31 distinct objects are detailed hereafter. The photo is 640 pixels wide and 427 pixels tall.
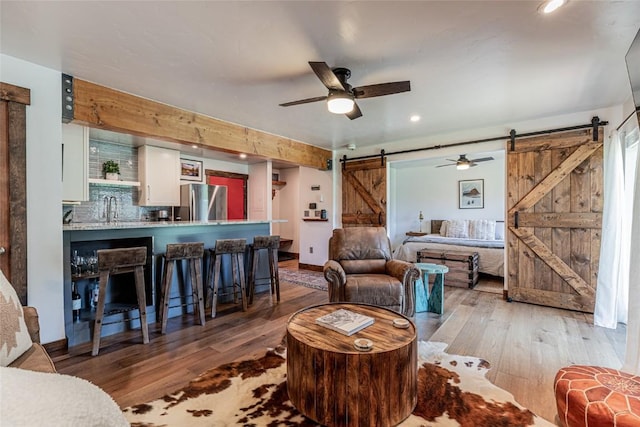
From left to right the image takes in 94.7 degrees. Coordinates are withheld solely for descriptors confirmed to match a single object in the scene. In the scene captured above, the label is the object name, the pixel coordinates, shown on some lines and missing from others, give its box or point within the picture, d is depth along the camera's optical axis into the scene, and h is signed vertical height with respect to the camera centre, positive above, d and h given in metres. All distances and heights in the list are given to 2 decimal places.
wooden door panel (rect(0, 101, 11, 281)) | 2.30 +0.18
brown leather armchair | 3.04 -0.69
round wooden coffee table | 1.53 -0.90
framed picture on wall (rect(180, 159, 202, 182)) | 5.66 +0.81
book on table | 1.86 -0.74
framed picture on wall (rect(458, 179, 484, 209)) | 6.83 +0.41
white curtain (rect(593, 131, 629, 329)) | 3.12 -0.43
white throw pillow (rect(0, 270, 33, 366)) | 1.20 -0.51
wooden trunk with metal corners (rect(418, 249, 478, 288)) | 4.73 -0.89
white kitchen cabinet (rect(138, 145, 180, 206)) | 4.97 +0.62
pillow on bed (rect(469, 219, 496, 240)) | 5.95 -0.37
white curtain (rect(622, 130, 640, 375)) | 1.96 -0.57
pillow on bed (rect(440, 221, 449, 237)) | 6.63 -0.38
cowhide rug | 1.68 -1.20
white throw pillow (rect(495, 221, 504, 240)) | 6.14 -0.42
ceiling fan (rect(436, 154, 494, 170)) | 5.14 +0.86
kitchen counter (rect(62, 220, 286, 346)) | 2.66 -0.33
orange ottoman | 1.36 -0.92
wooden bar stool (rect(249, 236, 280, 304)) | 3.90 -0.64
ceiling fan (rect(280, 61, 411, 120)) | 2.22 +0.98
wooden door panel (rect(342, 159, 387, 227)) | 5.30 +0.33
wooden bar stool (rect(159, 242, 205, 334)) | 2.97 -0.64
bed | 4.98 -0.58
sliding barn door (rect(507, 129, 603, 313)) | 3.58 -0.09
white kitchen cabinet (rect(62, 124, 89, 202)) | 3.01 +0.51
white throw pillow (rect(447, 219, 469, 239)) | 6.26 -0.38
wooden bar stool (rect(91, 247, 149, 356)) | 2.52 -0.54
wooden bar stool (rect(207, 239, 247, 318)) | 3.42 -0.65
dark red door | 6.41 +0.37
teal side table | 3.51 -0.99
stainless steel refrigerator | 5.34 +0.17
